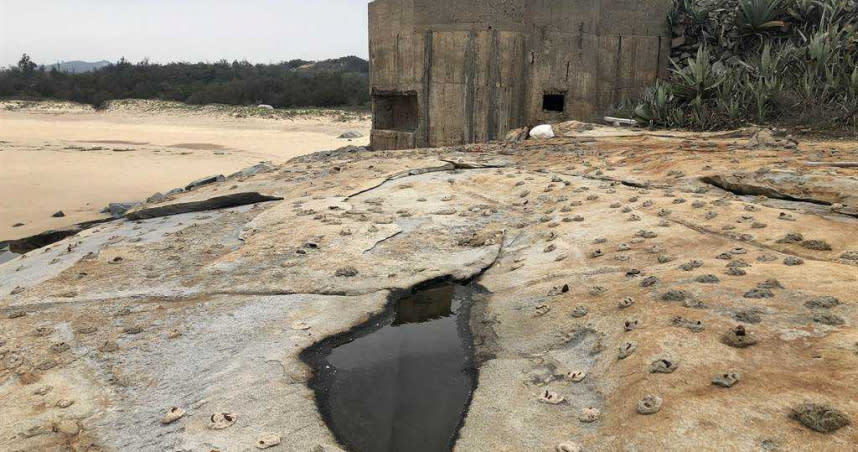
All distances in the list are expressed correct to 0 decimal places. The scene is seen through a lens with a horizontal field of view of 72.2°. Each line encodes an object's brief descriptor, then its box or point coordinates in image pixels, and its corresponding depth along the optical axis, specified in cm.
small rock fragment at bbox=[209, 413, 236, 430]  242
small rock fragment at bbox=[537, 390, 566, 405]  245
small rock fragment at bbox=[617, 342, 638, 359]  261
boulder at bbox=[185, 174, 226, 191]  909
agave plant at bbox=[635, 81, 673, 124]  913
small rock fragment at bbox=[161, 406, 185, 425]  249
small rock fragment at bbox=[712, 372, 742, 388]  220
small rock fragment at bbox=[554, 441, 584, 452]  209
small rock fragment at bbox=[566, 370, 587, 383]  260
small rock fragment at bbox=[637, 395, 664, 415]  217
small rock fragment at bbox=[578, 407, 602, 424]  227
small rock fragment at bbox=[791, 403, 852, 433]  185
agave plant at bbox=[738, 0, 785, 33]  977
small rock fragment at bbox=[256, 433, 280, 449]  230
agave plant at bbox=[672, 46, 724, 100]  901
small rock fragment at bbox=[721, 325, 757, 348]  242
